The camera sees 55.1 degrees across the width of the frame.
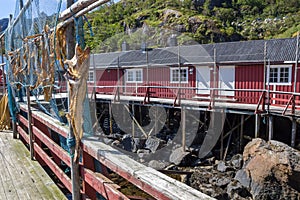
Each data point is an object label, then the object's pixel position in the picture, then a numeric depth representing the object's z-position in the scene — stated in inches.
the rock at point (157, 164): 430.7
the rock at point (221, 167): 397.8
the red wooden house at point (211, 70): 470.9
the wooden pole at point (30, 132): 161.3
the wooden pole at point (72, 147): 88.7
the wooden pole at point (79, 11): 68.3
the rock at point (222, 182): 348.8
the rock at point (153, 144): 493.7
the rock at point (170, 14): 2172.7
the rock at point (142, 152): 480.2
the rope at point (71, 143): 89.6
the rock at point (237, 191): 318.7
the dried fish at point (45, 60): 83.1
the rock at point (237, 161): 401.1
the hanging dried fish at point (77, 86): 78.3
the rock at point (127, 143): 518.2
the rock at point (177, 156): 442.6
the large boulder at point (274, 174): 308.2
